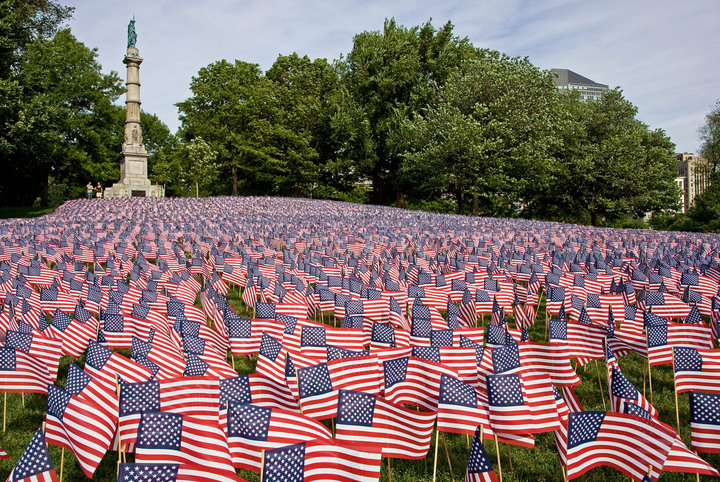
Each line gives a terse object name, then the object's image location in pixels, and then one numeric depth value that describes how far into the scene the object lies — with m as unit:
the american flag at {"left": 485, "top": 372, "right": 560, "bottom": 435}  5.22
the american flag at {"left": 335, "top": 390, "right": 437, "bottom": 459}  4.86
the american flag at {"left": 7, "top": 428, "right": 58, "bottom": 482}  3.93
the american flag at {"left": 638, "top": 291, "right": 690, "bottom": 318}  9.79
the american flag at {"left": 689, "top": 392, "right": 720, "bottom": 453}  4.88
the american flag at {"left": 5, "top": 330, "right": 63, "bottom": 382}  6.92
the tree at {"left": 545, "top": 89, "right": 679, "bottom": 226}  44.28
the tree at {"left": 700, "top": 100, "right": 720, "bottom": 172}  55.16
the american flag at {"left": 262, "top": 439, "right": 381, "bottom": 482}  4.04
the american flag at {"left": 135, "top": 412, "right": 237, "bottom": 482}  4.18
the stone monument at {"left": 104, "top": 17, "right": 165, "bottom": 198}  41.62
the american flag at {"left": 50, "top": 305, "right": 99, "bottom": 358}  8.01
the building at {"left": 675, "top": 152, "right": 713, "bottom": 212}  58.22
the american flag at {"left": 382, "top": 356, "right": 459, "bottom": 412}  5.77
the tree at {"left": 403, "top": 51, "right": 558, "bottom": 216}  40.44
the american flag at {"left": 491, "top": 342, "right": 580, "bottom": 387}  6.46
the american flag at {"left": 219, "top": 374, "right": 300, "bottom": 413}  5.95
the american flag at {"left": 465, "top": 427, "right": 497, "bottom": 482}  3.76
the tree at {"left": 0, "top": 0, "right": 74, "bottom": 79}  33.00
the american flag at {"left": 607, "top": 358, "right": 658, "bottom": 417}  5.45
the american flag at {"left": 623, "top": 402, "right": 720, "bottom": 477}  4.36
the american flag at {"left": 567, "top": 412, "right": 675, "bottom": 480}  4.42
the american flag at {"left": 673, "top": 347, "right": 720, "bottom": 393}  6.30
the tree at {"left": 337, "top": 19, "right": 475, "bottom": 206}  50.75
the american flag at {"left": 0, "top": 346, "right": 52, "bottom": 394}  6.34
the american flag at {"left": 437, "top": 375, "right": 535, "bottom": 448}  5.10
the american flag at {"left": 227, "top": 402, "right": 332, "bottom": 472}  4.50
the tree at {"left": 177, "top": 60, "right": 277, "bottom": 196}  52.28
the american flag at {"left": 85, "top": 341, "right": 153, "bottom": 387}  5.98
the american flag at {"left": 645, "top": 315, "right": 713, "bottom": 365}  7.37
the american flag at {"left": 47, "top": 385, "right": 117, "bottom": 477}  4.82
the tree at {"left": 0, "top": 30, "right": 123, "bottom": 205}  47.49
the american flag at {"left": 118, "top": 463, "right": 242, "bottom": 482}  3.55
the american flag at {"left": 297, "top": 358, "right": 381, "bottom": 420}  5.63
